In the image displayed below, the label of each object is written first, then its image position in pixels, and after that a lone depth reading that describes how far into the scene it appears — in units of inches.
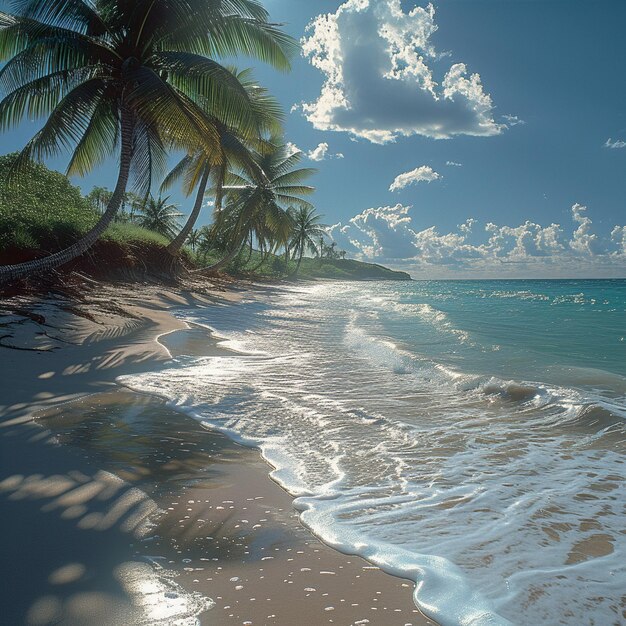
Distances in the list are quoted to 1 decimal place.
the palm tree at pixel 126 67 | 411.8
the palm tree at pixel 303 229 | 2038.6
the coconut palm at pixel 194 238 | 1745.7
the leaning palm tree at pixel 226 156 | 550.3
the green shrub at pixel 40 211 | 462.2
